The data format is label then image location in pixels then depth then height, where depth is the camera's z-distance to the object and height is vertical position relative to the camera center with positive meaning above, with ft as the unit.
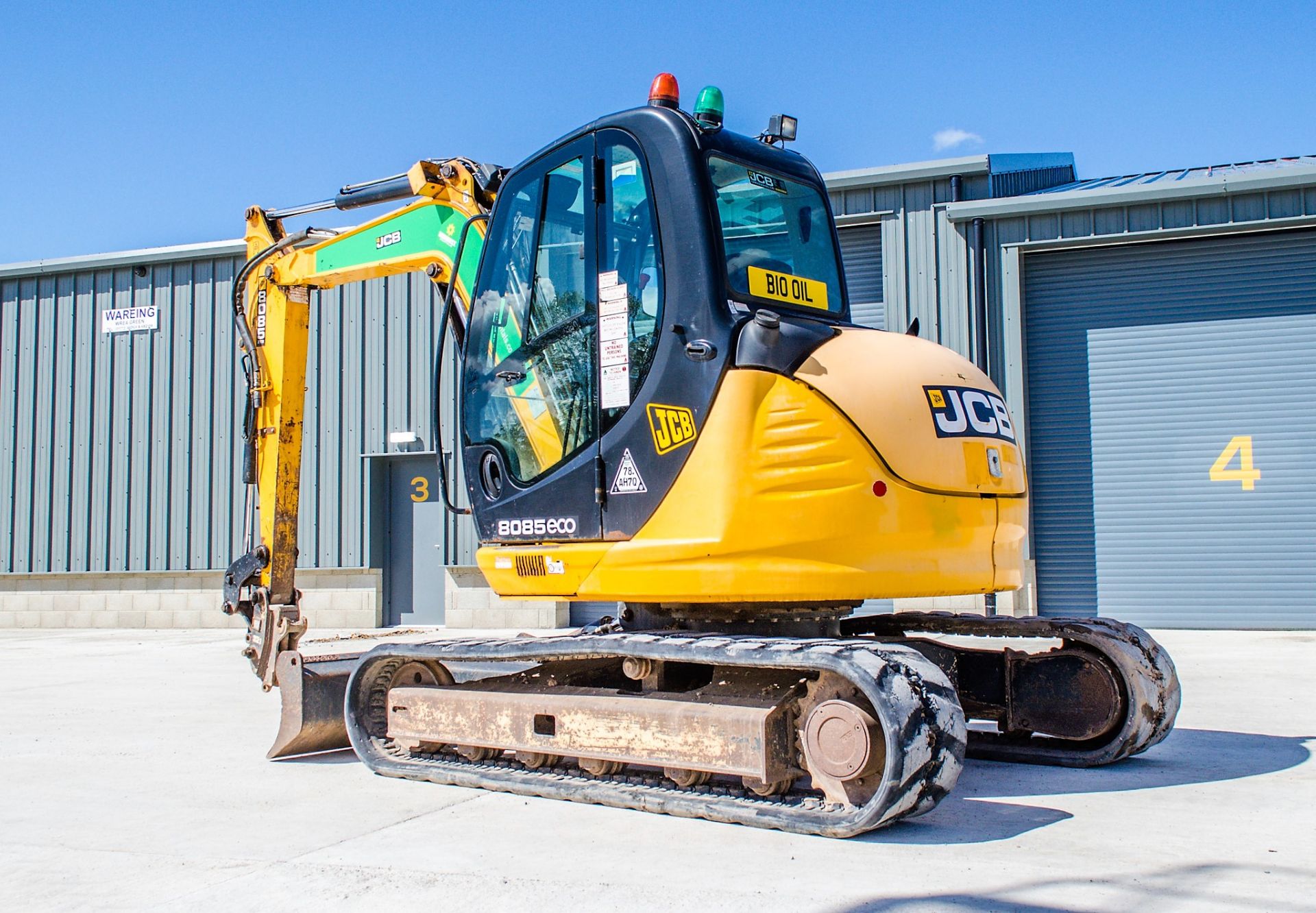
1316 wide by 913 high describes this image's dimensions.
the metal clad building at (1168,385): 49.52 +6.42
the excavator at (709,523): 16.11 +0.24
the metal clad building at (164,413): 60.13 +7.03
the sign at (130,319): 65.00 +12.42
